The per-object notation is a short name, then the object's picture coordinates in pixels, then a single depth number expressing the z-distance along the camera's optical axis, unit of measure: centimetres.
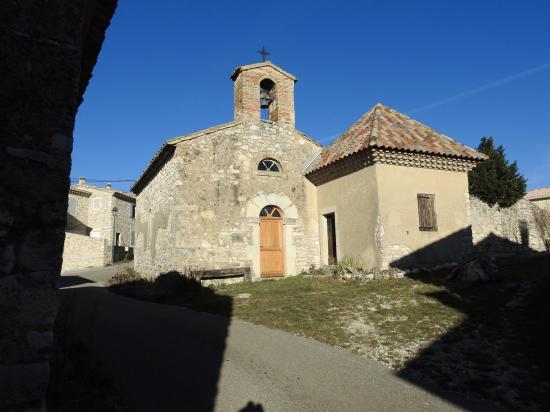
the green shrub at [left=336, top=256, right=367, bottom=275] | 1194
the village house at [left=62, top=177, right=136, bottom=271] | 3553
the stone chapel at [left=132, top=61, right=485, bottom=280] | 1195
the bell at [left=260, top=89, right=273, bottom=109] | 1528
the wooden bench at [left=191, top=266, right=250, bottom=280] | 1227
